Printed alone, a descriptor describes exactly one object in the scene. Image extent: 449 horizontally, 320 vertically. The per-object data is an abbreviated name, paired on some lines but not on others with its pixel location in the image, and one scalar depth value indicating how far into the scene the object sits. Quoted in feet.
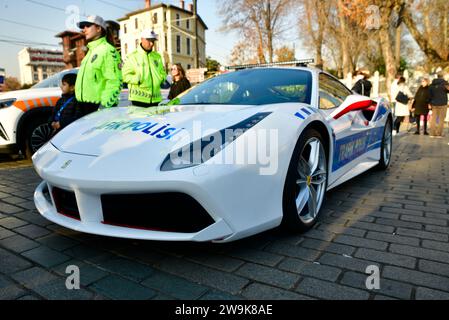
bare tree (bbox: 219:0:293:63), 81.82
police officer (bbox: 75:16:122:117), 11.77
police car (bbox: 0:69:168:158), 16.29
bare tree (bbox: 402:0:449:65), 53.52
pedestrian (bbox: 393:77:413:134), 31.35
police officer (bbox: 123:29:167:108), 13.96
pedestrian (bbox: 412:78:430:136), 29.89
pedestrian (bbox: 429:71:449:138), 28.60
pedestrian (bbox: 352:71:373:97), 28.19
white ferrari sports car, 5.86
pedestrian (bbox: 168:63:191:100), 19.86
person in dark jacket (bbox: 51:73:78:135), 12.53
